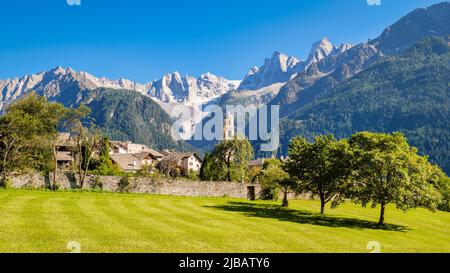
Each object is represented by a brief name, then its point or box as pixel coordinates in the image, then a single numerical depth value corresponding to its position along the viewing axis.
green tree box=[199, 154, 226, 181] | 83.62
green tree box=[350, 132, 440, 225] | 38.09
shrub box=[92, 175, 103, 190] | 59.12
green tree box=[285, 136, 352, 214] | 44.19
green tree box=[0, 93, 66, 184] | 52.77
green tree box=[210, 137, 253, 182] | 79.94
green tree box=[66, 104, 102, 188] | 59.74
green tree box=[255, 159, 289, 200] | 58.88
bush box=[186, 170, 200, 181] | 86.89
